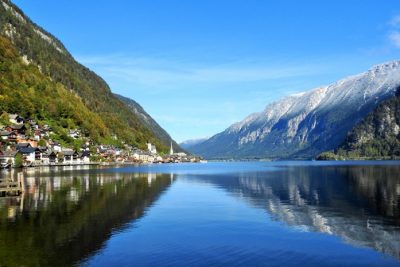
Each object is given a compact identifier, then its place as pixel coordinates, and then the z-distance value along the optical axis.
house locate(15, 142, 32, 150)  186.38
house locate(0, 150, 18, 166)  160.62
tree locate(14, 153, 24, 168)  166.12
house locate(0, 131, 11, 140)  180.18
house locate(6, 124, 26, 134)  193.77
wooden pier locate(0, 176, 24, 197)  67.43
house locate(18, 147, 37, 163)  183.89
